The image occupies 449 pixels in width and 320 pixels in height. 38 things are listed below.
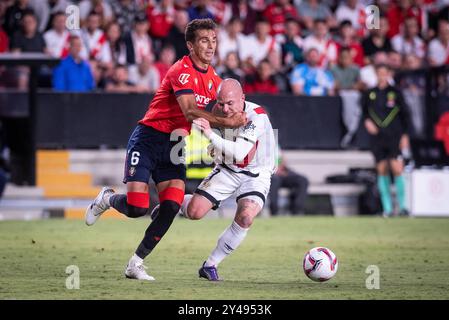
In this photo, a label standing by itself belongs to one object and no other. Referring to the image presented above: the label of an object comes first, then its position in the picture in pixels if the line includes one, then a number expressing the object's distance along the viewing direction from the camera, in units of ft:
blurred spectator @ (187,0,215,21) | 64.59
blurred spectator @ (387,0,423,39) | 72.33
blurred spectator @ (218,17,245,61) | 63.52
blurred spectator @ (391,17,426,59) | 70.69
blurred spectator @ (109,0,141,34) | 62.95
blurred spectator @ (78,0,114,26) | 63.10
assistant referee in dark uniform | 60.13
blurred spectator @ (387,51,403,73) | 67.95
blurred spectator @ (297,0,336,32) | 69.56
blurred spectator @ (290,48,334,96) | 64.23
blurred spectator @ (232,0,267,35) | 67.51
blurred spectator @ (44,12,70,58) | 60.70
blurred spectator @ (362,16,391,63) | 69.21
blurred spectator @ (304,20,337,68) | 66.49
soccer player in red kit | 32.35
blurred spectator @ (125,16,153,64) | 61.98
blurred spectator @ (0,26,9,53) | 59.94
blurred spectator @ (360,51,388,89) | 65.81
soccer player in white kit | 32.14
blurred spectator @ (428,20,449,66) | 69.97
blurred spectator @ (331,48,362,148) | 63.77
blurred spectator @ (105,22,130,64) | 61.98
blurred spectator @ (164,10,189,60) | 63.26
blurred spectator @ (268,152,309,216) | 60.08
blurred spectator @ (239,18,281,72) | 64.75
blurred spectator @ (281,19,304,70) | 65.98
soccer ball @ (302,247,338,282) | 32.12
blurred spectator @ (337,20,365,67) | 67.90
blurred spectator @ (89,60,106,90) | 61.67
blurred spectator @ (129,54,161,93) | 61.11
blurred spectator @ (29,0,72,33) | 62.69
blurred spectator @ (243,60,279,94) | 62.54
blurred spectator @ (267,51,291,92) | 63.98
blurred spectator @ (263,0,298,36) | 67.77
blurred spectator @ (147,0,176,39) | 64.34
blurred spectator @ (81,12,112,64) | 61.26
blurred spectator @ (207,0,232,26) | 66.22
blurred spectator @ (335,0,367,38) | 71.05
